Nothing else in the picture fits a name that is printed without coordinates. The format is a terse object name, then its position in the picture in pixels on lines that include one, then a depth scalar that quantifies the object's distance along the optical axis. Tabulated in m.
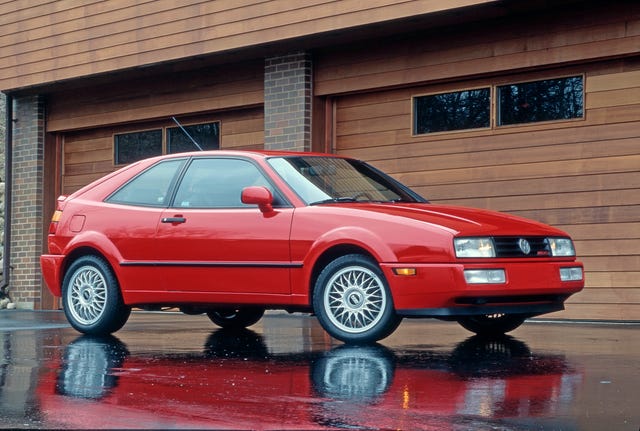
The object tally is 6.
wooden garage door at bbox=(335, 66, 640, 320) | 12.20
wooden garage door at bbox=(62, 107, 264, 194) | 16.11
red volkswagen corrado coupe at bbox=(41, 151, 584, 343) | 8.24
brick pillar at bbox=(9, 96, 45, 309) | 18.55
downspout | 18.75
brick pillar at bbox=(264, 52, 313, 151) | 14.94
